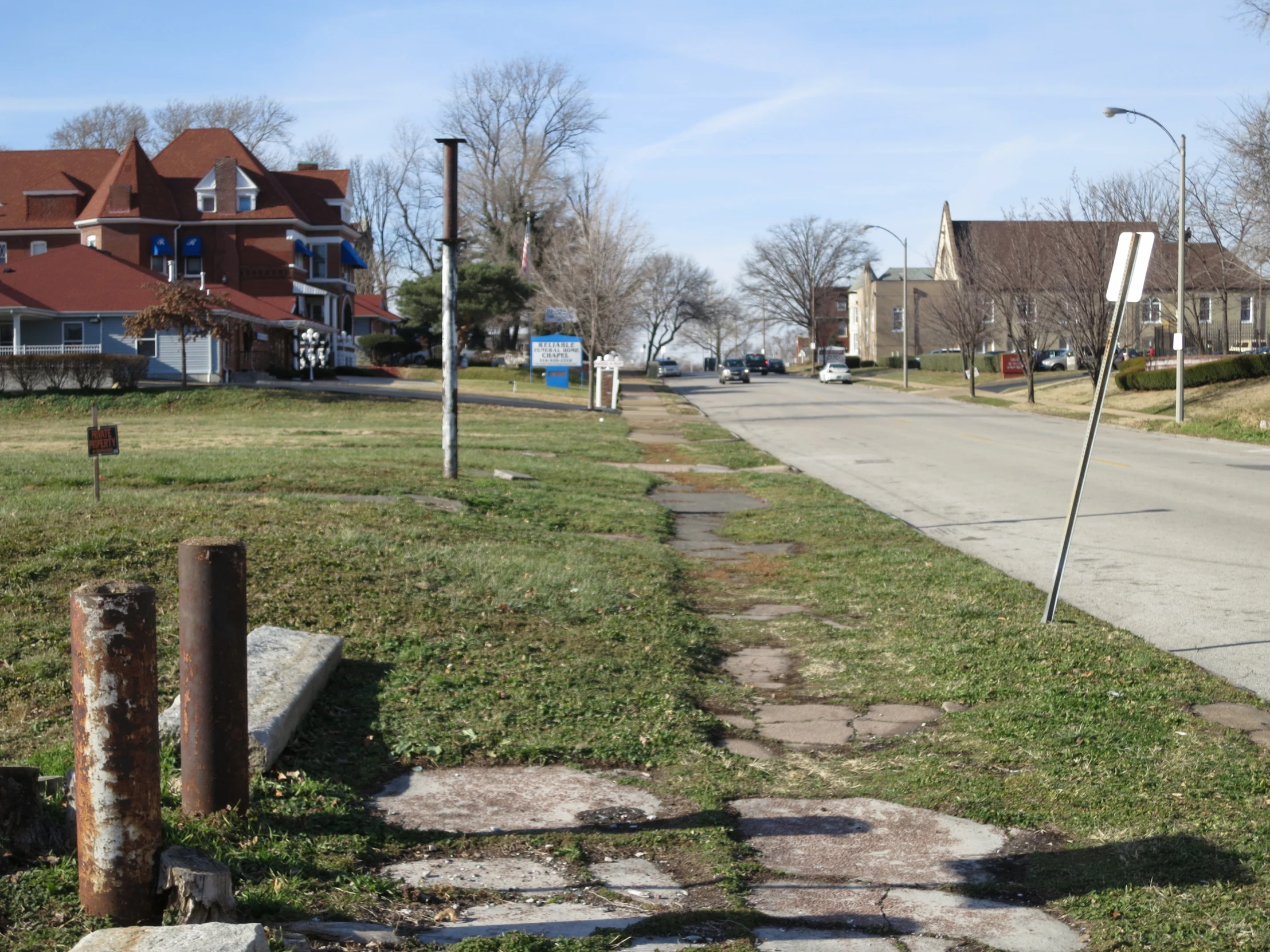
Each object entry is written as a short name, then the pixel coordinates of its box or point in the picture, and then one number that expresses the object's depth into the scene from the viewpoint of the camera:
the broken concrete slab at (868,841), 4.33
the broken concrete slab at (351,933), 3.44
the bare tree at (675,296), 102.75
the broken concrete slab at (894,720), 6.10
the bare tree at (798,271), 112.50
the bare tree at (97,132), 78.44
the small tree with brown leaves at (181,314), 36.31
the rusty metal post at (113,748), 3.32
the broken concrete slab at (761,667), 7.09
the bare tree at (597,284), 53.59
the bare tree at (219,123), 80.12
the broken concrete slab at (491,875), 4.00
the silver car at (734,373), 74.25
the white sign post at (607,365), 36.31
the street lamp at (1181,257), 27.73
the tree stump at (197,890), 3.34
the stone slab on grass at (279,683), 4.81
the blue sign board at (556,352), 39.31
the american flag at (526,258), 51.31
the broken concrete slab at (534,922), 3.58
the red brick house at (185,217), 51.91
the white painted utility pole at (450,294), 13.96
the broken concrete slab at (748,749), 5.69
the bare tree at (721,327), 110.12
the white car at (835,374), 71.75
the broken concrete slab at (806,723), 6.01
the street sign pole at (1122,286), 7.66
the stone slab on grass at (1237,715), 6.00
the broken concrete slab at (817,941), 3.66
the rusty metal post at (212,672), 4.09
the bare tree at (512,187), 72.06
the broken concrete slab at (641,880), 3.99
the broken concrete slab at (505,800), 4.65
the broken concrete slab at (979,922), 3.74
